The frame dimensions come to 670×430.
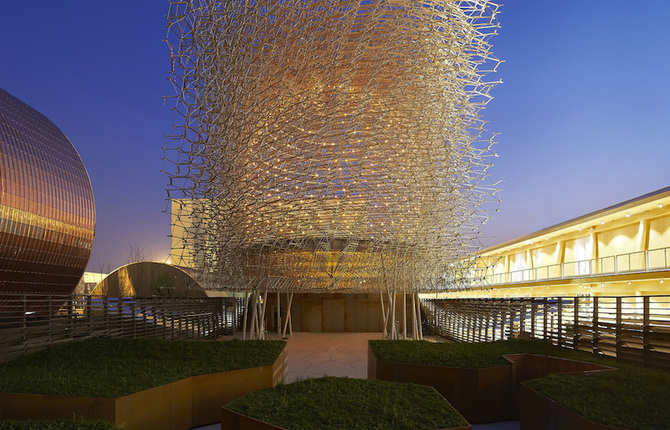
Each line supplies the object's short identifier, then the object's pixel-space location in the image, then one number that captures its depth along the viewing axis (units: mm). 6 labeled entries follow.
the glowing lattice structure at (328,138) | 14867
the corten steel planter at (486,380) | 9148
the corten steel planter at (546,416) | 5915
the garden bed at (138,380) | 6992
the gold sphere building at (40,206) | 21391
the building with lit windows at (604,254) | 22453
